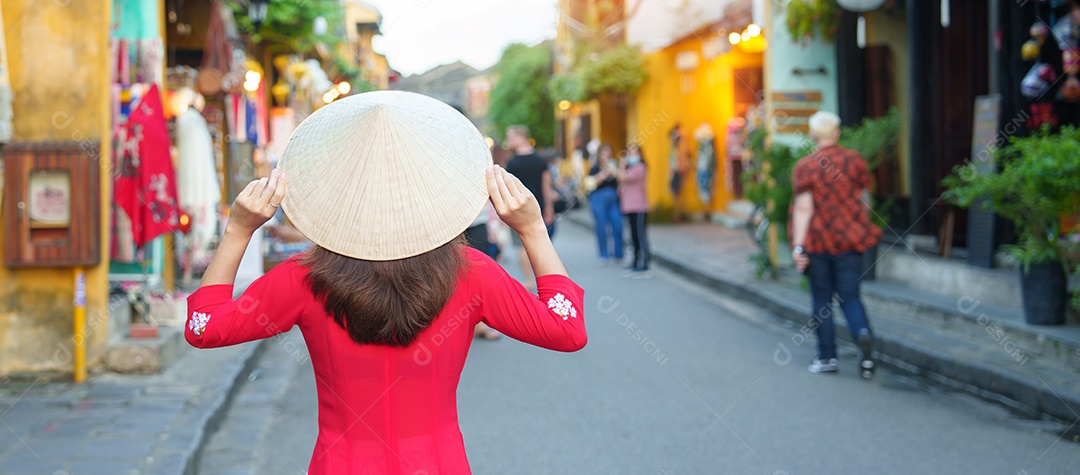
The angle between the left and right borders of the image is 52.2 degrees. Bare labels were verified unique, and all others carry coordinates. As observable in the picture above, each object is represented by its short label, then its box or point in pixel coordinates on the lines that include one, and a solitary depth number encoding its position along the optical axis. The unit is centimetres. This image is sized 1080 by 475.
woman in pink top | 1477
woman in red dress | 222
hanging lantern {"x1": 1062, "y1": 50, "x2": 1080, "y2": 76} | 901
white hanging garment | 915
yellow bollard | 699
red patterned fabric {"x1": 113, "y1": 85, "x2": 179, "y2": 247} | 793
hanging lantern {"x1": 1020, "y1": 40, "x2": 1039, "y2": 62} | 918
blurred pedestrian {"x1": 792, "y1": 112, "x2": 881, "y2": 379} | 752
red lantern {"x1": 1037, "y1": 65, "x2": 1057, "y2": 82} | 911
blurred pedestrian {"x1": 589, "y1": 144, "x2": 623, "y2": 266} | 1551
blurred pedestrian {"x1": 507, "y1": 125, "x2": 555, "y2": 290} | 1112
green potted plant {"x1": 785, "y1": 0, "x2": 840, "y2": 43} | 1262
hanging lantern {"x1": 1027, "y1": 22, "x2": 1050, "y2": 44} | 927
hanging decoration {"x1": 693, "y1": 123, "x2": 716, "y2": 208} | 2284
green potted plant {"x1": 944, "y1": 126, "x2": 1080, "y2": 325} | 733
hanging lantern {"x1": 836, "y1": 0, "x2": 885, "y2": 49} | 1143
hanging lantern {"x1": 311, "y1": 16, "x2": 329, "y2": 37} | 1678
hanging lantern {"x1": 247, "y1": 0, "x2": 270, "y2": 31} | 1292
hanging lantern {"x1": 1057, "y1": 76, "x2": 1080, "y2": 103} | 897
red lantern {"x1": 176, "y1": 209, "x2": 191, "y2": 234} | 904
